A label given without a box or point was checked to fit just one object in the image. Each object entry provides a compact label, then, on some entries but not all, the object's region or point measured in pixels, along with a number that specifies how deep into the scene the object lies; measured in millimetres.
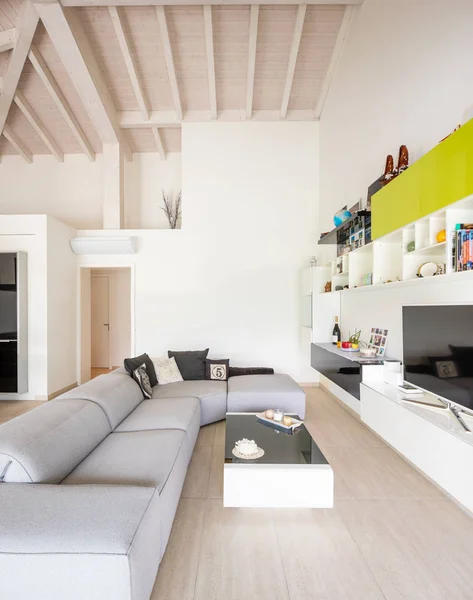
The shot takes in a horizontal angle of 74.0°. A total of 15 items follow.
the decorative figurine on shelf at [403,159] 2501
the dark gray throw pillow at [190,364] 3922
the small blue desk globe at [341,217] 3424
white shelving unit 1760
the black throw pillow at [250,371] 4324
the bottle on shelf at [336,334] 4060
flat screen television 1748
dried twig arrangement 5369
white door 6445
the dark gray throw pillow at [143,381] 3052
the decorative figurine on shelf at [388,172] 2611
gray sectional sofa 1007
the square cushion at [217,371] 3896
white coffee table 1775
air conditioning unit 4836
